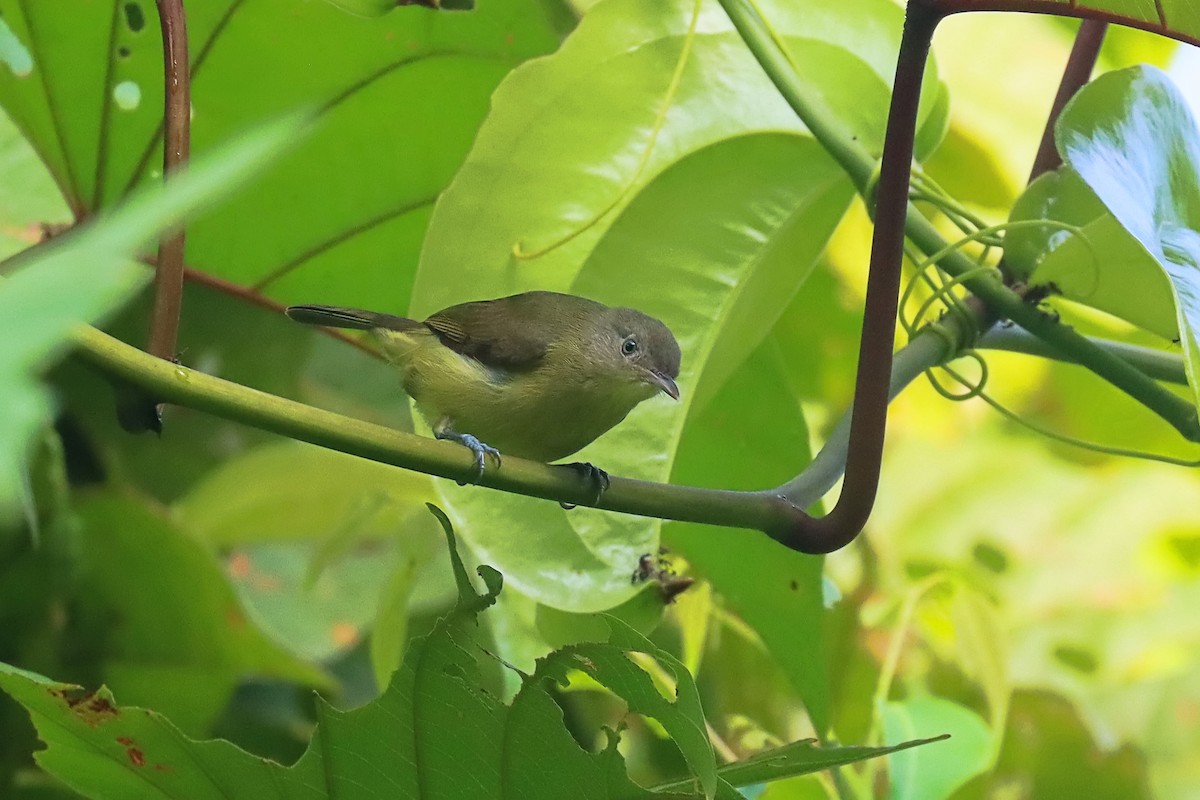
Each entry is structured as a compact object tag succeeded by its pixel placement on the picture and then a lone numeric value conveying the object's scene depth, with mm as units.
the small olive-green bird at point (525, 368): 5449
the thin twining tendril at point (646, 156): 5414
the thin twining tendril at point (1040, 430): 5402
